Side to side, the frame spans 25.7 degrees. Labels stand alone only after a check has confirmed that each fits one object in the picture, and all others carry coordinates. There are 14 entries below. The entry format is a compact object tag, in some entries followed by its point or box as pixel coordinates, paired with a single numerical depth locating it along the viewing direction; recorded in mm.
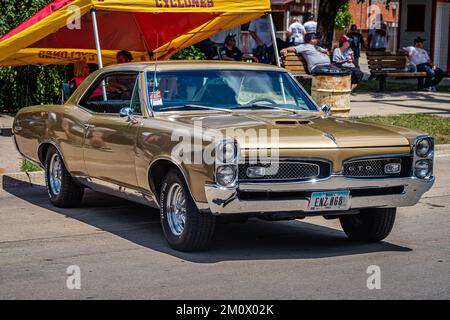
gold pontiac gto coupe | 7660
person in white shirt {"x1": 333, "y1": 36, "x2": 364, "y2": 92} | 22016
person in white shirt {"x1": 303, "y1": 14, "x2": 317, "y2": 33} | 27641
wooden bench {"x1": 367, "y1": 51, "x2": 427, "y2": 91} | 24953
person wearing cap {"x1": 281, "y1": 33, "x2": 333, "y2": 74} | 21500
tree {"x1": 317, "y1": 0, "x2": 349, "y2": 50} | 25828
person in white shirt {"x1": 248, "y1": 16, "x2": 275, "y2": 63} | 25219
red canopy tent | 14164
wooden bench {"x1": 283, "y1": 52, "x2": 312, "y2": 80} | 22039
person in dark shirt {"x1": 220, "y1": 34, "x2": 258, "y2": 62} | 22672
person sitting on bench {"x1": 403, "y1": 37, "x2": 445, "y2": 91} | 25766
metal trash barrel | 15023
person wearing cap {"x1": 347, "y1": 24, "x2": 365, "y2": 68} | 31597
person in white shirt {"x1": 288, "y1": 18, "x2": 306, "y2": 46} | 27906
